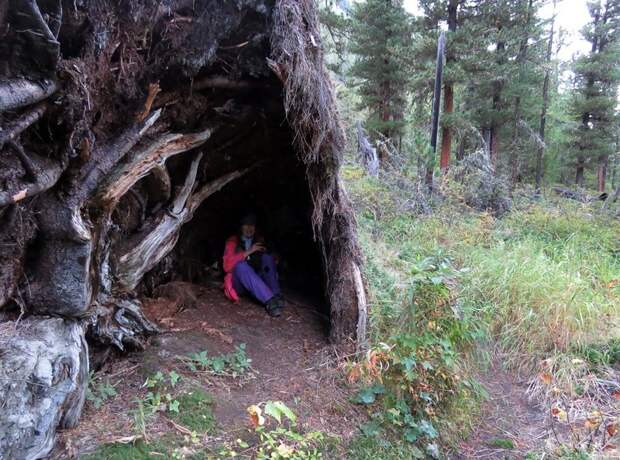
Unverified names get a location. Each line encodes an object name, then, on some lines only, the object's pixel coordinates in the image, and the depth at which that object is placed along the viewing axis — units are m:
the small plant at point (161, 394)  2.95
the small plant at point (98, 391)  2.84
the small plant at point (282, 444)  2.73
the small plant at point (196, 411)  2.89
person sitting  5.02
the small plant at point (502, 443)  3.80
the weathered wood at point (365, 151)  12.35
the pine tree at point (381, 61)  14.27
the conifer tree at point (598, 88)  19.44
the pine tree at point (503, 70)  12.99
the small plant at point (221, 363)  3.56
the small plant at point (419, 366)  3.49
